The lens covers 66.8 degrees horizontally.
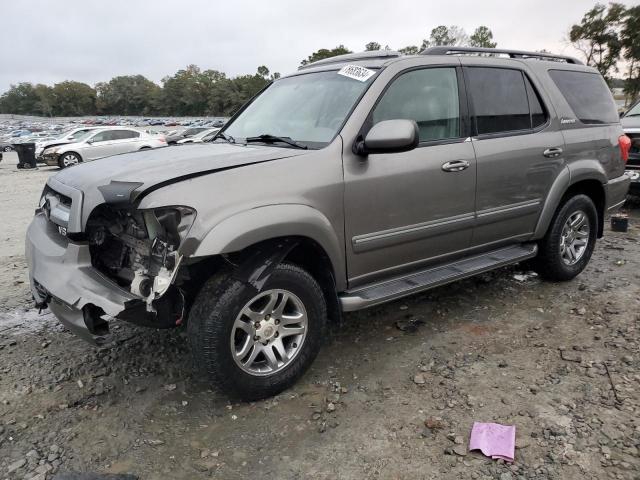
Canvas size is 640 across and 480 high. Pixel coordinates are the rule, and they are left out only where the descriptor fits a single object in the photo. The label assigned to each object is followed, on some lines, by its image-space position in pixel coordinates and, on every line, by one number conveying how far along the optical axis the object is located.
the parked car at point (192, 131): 28.39
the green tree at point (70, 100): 139.62
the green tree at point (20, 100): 139.35
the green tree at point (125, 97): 141.29
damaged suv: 2.47
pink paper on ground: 2.32
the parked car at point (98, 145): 17.34
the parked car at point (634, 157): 7.01
